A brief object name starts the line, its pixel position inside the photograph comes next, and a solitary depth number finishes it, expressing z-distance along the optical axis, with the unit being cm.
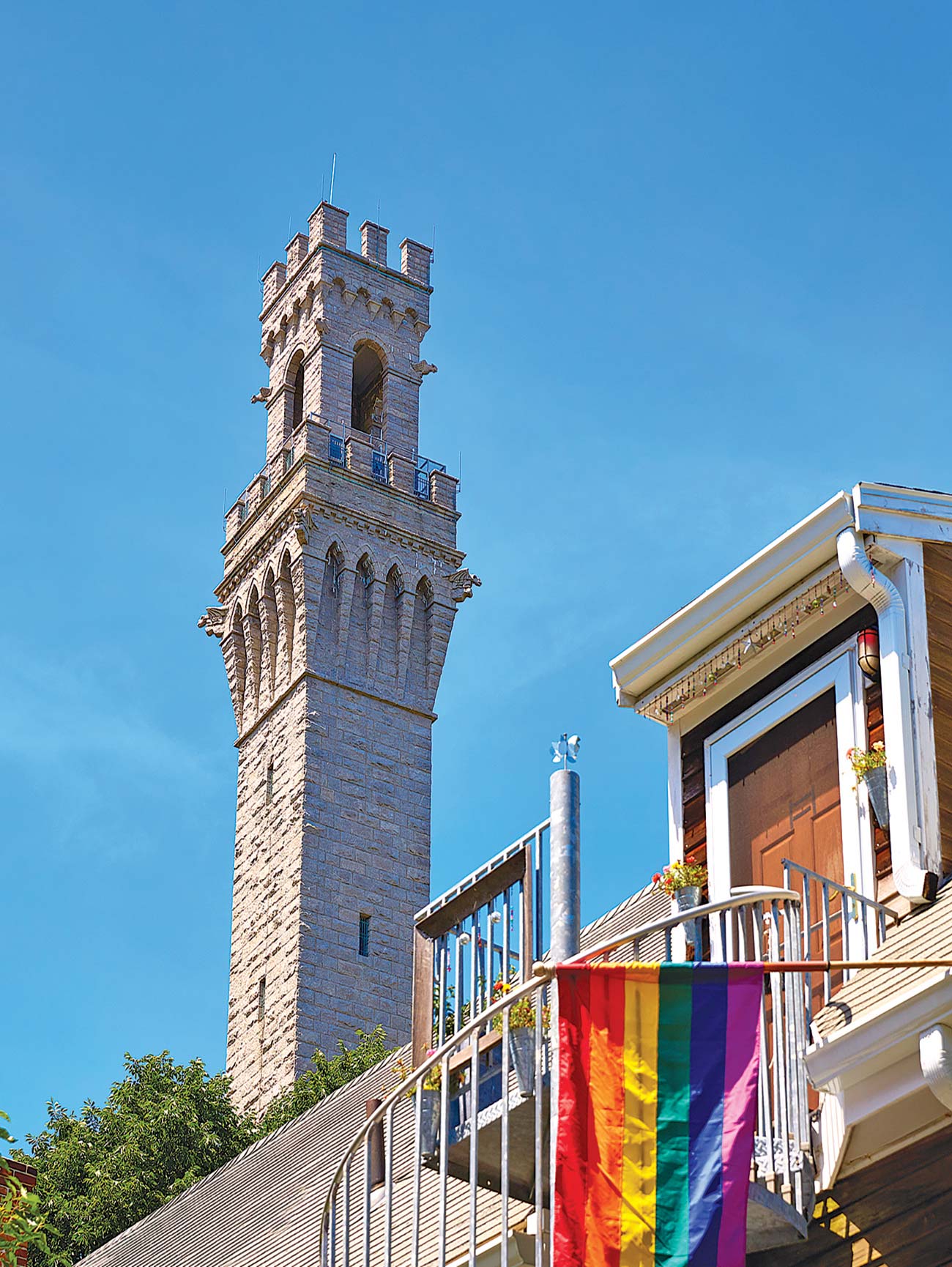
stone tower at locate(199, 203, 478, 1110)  4812
